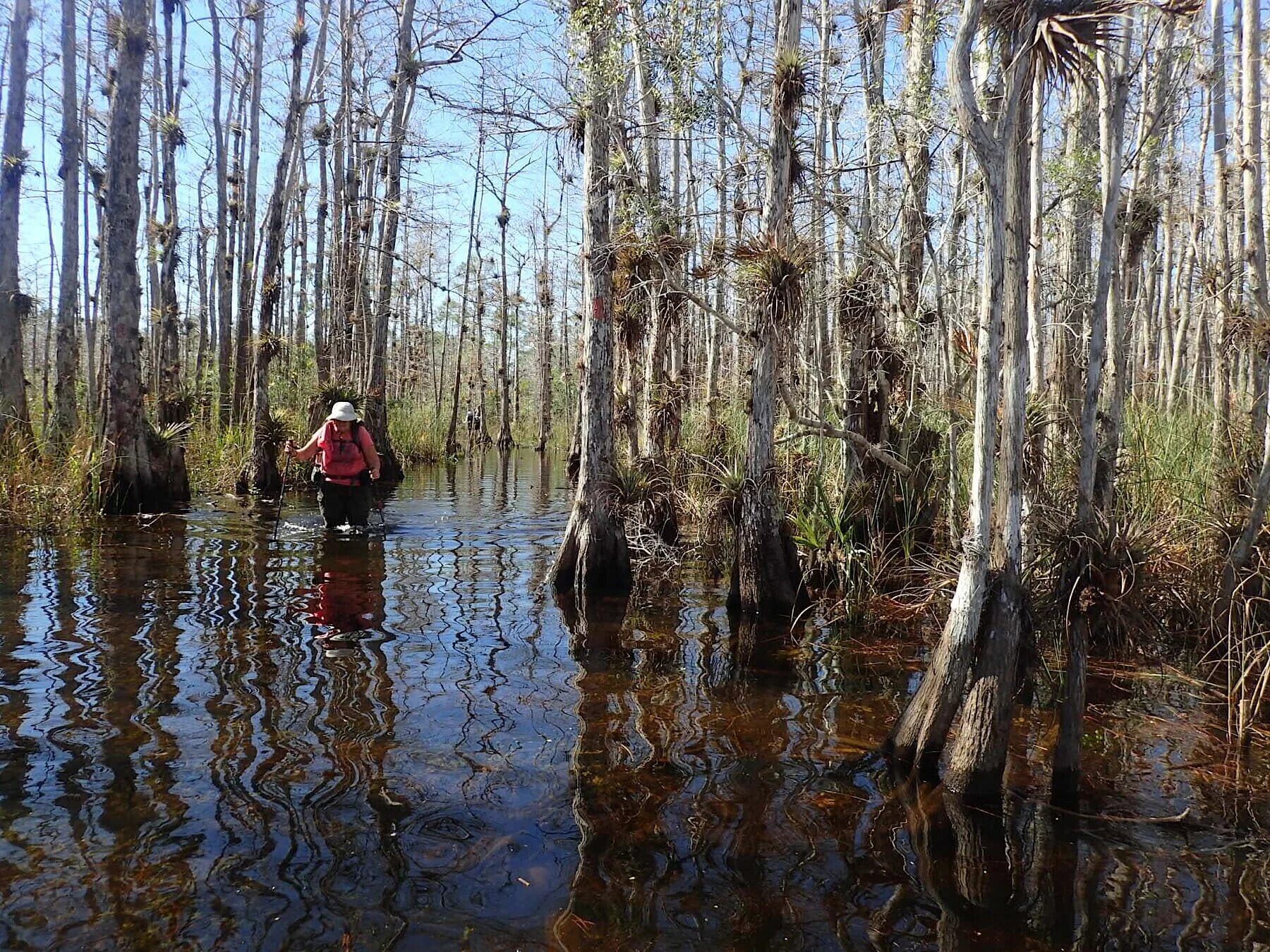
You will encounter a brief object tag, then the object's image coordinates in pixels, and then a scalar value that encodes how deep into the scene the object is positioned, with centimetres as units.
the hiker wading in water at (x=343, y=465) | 1077
